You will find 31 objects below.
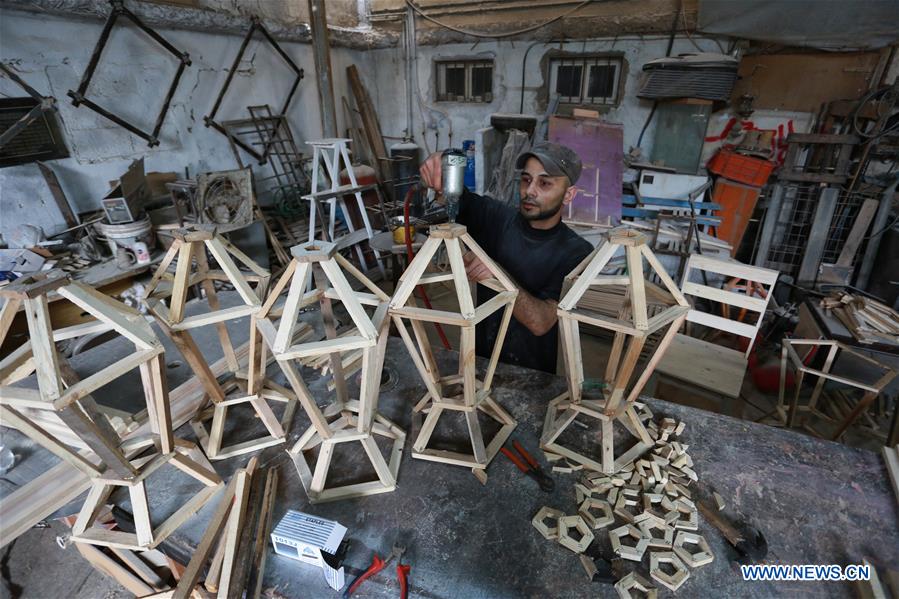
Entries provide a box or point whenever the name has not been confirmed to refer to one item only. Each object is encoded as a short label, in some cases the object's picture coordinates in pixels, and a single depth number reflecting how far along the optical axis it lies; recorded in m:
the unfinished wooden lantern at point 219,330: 1.90
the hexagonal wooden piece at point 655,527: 1.61
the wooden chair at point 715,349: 3.59
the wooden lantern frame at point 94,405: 1.36
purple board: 6.20
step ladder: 5.64
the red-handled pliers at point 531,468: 1.84
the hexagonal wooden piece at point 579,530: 1.59
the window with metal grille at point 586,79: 7.22
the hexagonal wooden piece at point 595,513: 1.68
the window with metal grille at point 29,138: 4.42
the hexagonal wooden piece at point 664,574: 1.49
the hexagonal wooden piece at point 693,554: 1.56
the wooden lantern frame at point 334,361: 1.61
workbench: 1.51
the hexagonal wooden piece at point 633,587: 1.44
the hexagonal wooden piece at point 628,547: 1.56
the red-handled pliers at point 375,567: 1.48
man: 2.63
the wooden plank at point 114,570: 1.97
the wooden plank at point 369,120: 8.92
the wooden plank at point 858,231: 5.64
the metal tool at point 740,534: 1.58
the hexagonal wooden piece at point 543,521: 1.64
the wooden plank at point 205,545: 1.46
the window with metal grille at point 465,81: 8.29
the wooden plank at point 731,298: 3.60
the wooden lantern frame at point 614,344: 1.78
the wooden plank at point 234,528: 1.47
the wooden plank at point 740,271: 3.54
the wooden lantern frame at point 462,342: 1.78
